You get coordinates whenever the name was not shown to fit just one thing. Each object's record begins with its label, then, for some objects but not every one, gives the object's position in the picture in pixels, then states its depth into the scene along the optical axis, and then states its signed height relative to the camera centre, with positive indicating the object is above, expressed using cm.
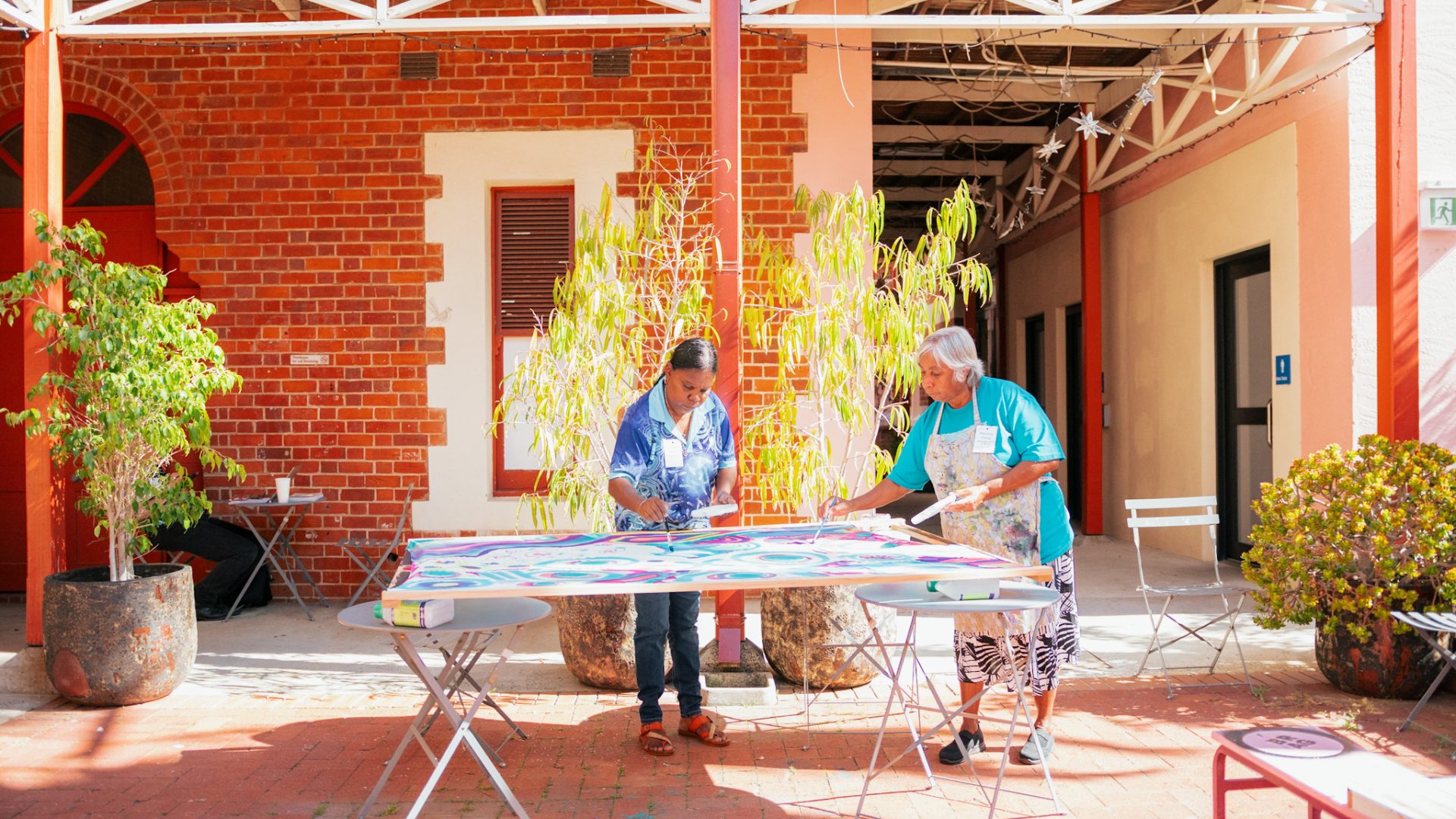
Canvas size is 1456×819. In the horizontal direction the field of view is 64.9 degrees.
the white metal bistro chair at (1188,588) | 500 -82
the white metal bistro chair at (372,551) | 671 -84
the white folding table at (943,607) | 338 -61
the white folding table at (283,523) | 657 -66
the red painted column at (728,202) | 493 +89
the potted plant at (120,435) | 477 -8
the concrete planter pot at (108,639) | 478 -94
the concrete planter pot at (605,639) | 503 -101
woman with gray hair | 393 -29
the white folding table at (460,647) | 336 -74
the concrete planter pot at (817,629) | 496 -97
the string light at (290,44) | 680 +221
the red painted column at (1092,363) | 1025 +37
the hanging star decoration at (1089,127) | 742 +185
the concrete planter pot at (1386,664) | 478 -111
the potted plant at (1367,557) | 470 -66
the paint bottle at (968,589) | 337 -55
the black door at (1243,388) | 795 +10
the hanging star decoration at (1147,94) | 728 +197
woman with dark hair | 406 -24
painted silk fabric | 315 -47
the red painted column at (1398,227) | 509 +77
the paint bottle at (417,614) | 313 -56
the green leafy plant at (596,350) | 498 +27
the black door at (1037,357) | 1331 +56
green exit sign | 589 +99
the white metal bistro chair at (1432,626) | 419 -83
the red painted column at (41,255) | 509 +72
